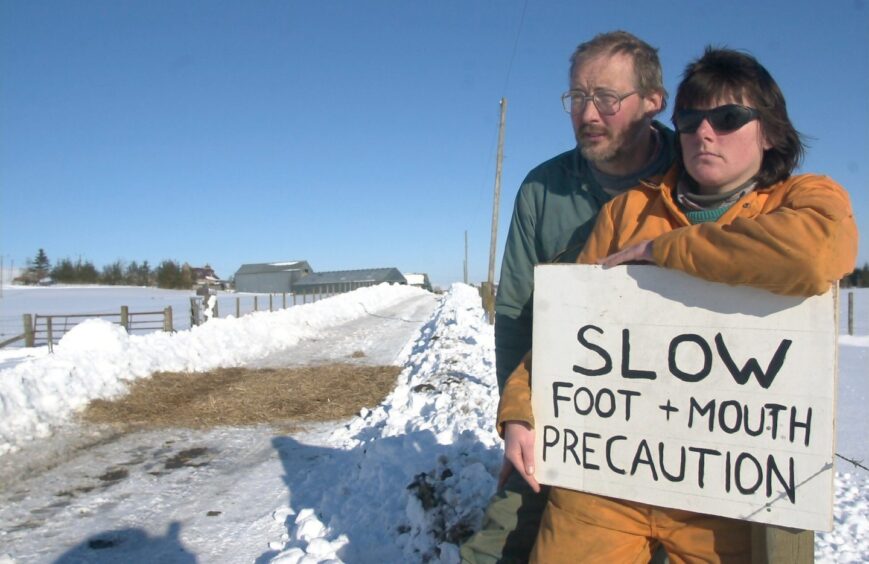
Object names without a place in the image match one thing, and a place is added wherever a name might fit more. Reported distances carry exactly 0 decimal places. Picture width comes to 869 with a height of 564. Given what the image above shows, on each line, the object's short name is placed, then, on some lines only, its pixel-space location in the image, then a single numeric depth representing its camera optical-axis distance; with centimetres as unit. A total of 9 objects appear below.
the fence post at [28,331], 1684
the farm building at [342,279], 7823
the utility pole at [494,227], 1945
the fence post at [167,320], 1568
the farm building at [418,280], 10053
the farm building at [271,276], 8638
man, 223
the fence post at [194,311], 1525
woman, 154
